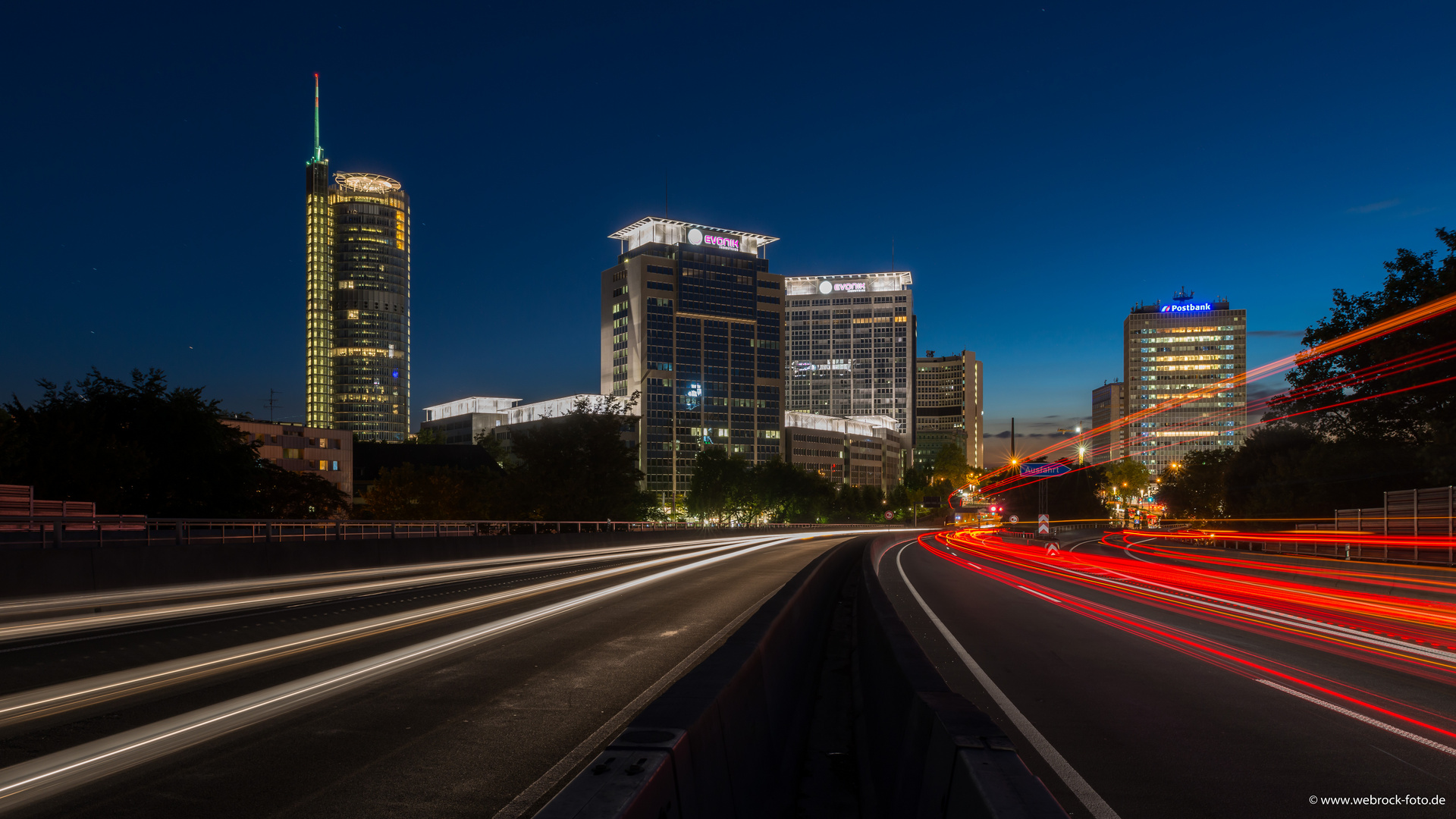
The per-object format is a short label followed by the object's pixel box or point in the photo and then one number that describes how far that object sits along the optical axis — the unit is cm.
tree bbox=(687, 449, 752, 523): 14812
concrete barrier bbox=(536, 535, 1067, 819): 338
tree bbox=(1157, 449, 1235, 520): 8981
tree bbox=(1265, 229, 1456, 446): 4406
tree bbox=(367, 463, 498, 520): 10088
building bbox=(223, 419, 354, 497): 13662
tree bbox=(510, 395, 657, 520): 7712
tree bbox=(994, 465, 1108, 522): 13275
